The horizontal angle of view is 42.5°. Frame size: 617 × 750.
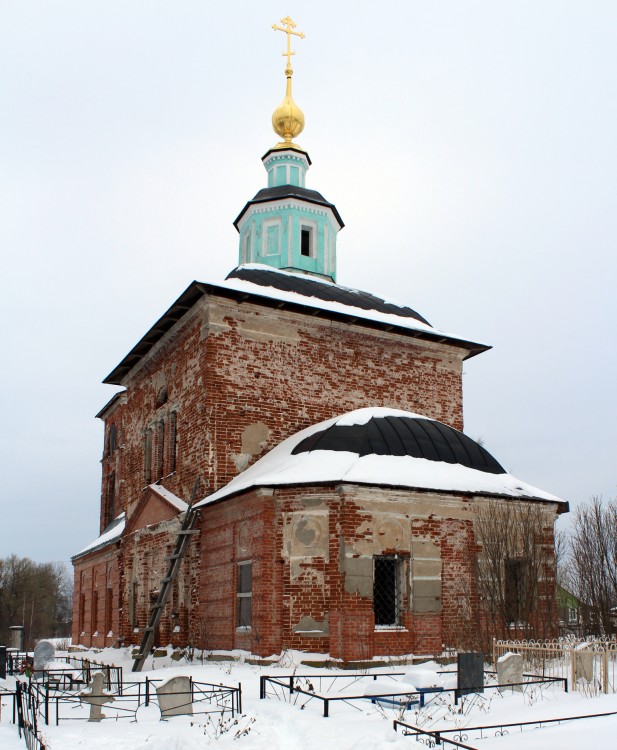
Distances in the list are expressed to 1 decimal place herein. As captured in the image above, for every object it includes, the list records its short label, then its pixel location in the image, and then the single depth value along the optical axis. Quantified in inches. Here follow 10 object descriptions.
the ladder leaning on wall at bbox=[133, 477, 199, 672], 631.2
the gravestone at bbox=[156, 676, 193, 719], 413.1
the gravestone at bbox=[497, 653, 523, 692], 437.4
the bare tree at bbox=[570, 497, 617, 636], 820.0
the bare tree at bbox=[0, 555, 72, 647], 2664.9
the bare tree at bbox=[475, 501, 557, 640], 577.3
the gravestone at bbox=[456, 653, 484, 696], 430.0
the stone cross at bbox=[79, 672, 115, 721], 405.2
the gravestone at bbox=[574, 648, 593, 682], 433.7
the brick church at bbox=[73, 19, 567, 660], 552.4
